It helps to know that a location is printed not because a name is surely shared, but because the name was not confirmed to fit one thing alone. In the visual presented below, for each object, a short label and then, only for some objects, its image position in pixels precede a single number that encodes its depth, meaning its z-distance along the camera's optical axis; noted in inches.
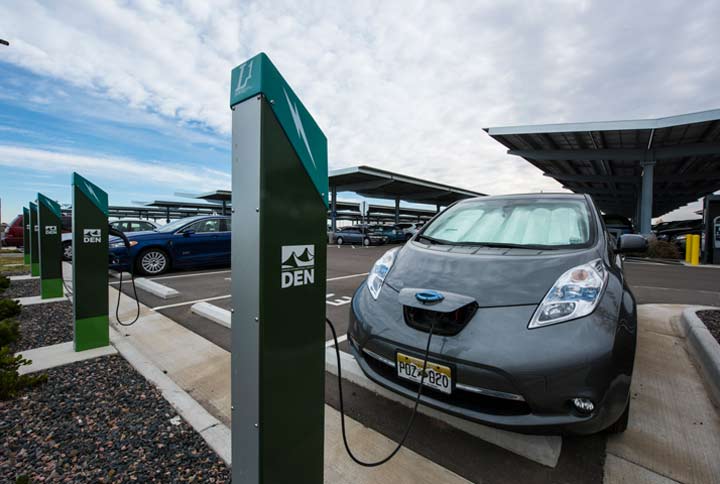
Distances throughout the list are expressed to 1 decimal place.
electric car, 58.4
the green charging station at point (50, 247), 189.1
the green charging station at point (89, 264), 111.9
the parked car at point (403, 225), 959.8
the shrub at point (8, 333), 104.9
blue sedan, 273.4
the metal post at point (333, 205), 1033.6
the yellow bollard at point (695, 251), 439.5
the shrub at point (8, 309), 132.8
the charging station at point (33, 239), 270.9
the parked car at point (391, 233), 866.1
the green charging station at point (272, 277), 38.9
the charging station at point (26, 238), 342.6
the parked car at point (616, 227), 506.6
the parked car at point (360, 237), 828.0
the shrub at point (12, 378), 80.9
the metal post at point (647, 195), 591.1
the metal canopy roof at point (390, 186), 886.4
